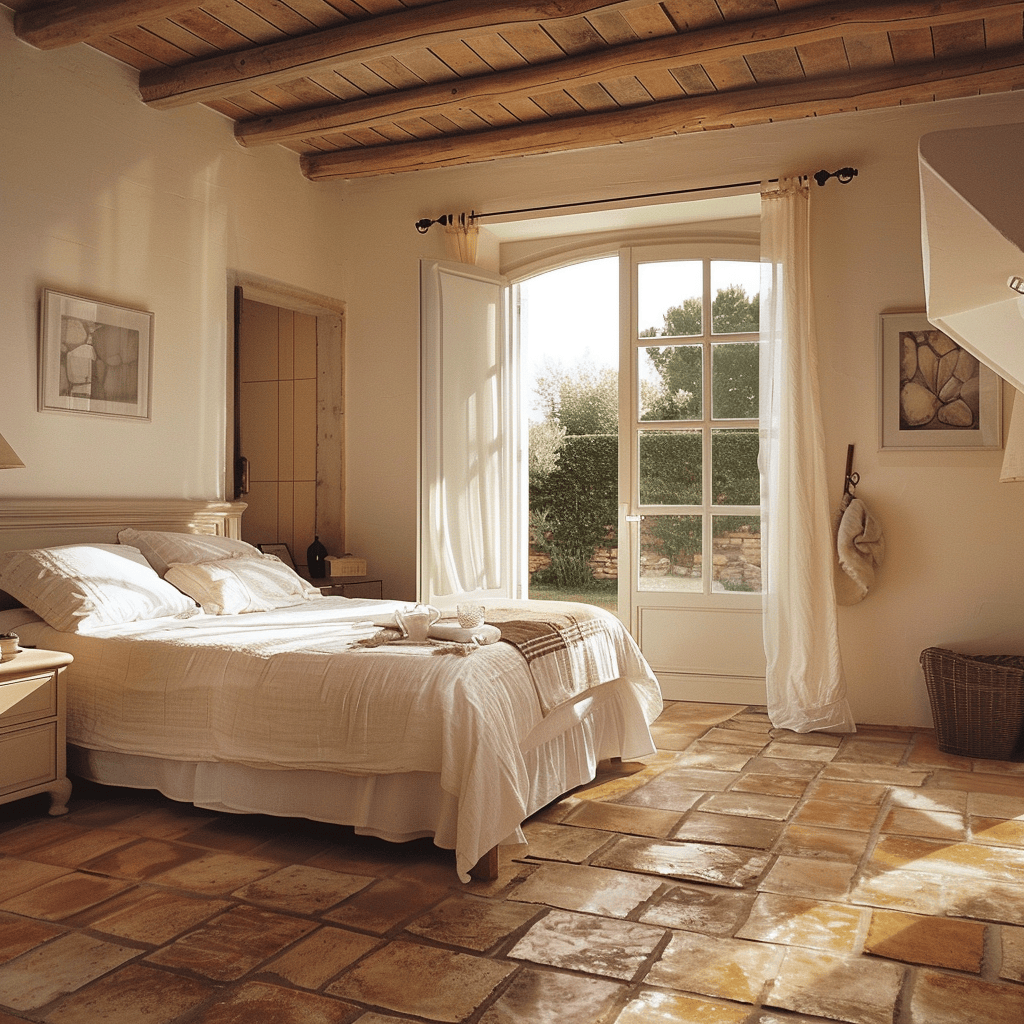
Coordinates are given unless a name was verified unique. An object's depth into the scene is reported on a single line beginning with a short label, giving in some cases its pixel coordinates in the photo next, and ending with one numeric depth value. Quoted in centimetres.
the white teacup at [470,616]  327
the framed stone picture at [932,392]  455
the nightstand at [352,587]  525
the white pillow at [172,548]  407
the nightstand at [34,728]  306
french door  523
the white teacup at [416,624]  320
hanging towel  461
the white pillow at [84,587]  345
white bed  274
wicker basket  408
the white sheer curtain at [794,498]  466
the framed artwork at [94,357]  392
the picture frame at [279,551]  554
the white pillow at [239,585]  390
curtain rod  471
